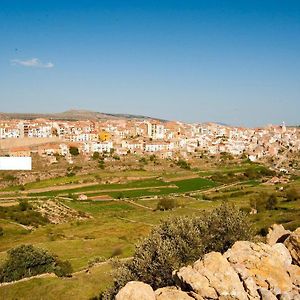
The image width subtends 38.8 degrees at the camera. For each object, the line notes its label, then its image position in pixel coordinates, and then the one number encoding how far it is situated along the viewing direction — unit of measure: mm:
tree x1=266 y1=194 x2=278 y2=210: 85012
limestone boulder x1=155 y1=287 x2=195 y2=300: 16891
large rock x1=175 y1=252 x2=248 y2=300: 16453
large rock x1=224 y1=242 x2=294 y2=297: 17031
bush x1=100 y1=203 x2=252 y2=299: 24750
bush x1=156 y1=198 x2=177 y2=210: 91188
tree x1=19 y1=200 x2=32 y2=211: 88650
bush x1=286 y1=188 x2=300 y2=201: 90625
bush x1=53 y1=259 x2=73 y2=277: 40559
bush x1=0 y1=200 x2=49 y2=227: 81750
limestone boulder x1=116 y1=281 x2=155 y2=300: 16641
